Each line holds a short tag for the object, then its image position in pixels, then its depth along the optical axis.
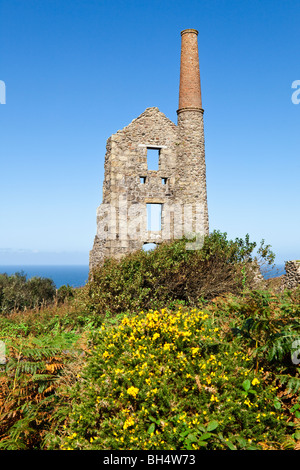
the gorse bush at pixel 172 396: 3.93
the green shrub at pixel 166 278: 12.16
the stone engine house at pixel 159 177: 17.83
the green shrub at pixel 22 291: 15.63
